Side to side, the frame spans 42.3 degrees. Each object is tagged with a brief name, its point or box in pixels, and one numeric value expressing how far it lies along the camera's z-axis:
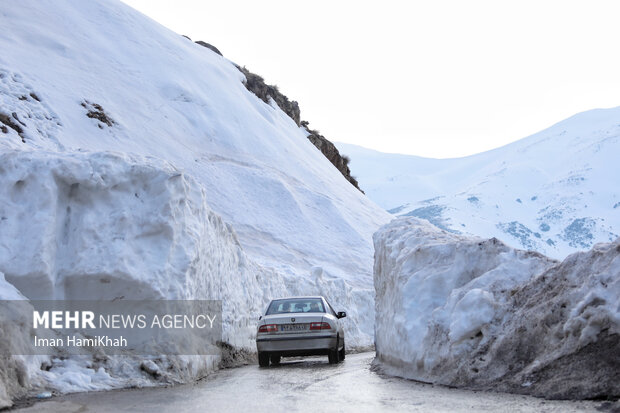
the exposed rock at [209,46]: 54.98
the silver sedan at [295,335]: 14.27
